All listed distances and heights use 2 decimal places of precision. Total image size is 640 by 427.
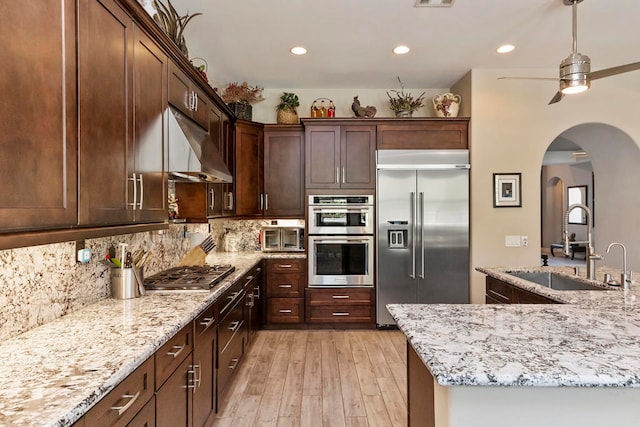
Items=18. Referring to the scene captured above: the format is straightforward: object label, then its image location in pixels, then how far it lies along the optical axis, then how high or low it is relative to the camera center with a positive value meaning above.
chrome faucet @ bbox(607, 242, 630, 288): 2.30 -0.41
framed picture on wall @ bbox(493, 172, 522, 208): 4.31 +0.25
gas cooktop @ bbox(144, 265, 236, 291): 2.39 -0.46
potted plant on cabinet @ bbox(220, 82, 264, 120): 4.39 +1.35
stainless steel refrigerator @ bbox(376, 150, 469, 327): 4.34 -0.17
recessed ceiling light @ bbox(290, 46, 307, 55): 3.62 +1.57
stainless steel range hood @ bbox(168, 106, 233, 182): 2.33 +0.39
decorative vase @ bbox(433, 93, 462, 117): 4.44 +1.26
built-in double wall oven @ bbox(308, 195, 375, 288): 4.41 -0.42
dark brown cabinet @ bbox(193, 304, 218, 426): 2.03 -0.88
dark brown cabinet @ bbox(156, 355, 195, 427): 1.58 -0.85
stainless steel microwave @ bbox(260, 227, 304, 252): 4.66 -0.33
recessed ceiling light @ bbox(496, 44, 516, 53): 3.62 +1.59
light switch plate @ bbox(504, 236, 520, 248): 4.34 -0.33
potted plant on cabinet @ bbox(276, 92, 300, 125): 4.62 +1.25
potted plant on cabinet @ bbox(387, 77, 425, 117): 4.49 +1.27
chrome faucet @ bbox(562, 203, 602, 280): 2.65 -0.28
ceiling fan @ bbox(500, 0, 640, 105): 2.55 +0.93
